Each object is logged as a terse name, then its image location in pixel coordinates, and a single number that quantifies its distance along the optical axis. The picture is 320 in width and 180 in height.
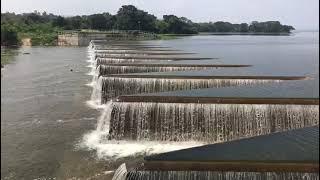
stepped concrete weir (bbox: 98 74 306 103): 25.47
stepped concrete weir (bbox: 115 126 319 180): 12.50
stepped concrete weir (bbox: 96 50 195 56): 45.66
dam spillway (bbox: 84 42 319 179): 19.00
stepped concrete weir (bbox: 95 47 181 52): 52.04
